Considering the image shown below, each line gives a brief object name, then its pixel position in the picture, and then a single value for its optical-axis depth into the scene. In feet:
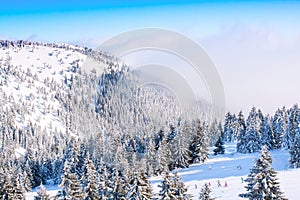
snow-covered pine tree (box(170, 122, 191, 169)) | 238.89
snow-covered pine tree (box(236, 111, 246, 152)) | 266.77
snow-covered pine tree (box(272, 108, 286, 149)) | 275.98
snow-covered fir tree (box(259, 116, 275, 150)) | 267.57
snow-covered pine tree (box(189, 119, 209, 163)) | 244.83
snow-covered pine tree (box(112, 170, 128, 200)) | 124.77
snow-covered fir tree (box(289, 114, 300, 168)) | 188.24
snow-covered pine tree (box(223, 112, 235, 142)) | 373.20
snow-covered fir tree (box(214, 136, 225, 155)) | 273.44
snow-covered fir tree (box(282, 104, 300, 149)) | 233.76
